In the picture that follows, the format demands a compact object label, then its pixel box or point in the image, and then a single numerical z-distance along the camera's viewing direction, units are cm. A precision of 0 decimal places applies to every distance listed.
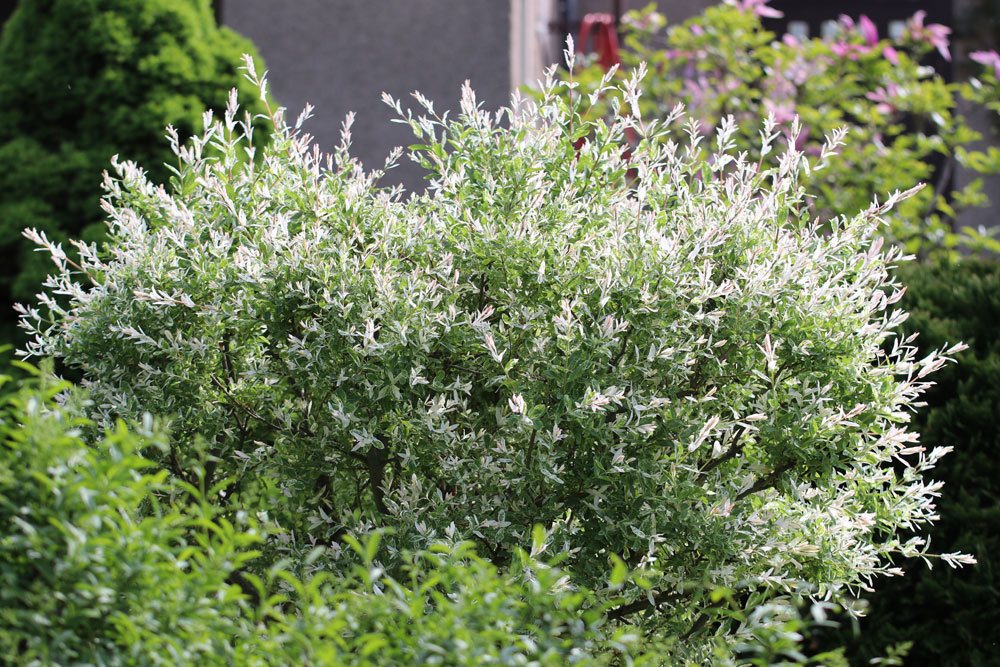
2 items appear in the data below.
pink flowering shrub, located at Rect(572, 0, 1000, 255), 1559
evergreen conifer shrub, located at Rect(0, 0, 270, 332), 1255
